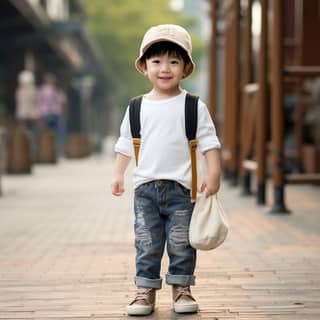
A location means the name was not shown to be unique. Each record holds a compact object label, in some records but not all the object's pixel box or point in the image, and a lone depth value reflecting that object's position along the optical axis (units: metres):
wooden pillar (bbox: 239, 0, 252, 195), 10.89
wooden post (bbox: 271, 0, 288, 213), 9.07
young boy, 4.52
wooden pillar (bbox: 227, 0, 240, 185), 12.20
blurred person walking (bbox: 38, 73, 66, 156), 23.66
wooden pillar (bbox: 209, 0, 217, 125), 13.96
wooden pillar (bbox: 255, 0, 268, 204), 9.68
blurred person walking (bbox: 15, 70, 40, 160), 21.50
